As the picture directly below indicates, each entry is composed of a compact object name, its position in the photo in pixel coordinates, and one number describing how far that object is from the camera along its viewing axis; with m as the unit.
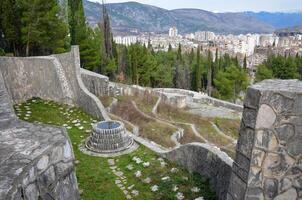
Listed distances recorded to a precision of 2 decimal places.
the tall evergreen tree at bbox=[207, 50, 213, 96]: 41.75
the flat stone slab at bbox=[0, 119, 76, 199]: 3.18
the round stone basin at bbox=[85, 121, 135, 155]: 10.30
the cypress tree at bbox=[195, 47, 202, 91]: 42.88
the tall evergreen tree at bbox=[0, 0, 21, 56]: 19.11
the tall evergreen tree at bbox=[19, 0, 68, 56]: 17.58
